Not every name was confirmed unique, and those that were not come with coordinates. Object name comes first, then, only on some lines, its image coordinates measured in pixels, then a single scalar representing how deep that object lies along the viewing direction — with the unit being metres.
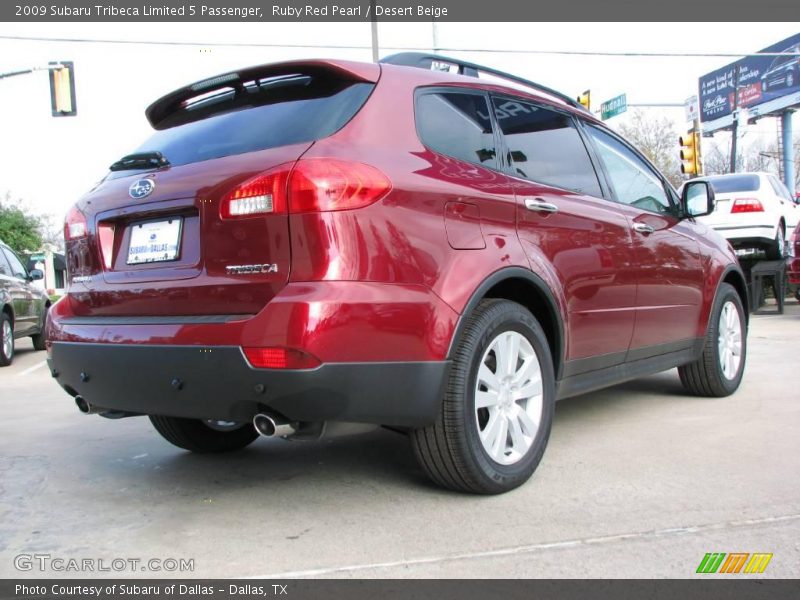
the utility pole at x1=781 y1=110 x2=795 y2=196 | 33.84
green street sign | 20.95
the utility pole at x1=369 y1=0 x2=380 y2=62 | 16.34
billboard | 39.38
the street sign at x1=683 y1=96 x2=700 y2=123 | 21.44
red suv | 2.60
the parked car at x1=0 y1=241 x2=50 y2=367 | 10.05
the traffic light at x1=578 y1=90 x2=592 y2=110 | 19.04
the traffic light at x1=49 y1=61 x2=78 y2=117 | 15.40
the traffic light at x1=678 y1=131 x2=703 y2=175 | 17.50
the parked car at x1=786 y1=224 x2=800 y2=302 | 10.57
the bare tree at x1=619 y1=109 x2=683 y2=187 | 38.53
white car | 10.98
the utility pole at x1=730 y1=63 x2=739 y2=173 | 25.20
